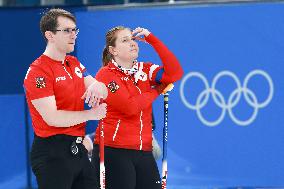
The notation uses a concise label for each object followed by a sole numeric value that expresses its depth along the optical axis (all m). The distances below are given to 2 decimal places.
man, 11.40
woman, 12.81
